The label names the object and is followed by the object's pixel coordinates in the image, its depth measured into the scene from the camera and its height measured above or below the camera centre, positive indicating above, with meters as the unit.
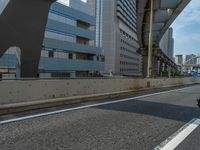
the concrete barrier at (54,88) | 4.99 -0.59
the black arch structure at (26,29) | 7.85 +2.28
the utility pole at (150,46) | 16.02 +2.78
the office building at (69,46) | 34.08 +6.55
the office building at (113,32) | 67.30 +17.66
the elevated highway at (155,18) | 16.77 +7.00
